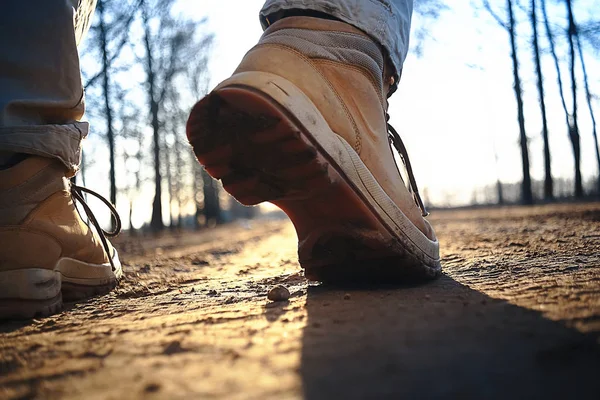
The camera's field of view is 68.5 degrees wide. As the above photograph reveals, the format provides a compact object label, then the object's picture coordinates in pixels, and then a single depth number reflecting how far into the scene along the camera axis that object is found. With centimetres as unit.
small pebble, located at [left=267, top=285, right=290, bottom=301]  105
